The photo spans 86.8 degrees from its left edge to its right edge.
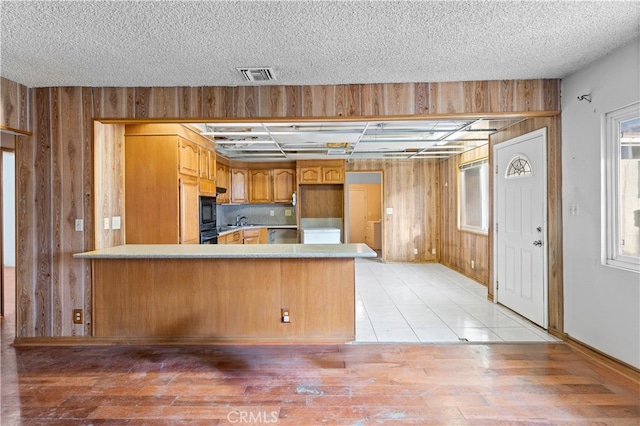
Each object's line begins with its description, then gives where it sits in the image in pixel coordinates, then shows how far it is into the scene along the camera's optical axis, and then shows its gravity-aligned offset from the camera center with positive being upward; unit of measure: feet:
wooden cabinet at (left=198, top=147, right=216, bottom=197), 15.90 +2.06
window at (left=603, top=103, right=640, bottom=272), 8.21 +0.59
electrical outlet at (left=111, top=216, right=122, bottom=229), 11.25 -0.25
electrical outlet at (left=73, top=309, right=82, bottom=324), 10.41 -3.11
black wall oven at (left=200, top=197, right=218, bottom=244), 15.40 -0.35
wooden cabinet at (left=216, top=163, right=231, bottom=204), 20.29 +2.11
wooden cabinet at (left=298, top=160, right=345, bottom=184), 23.54 +2.90
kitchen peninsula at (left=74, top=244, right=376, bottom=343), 10.36 -2.60
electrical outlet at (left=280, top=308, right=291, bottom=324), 10.31 -3.14
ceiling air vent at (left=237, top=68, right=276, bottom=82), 9.11 +3.87
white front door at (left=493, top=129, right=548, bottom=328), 11.23 -0.53
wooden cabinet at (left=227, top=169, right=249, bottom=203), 23.26 +1.97
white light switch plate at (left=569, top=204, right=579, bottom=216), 9.72 +0.01
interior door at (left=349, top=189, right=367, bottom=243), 35.58 -0.18
